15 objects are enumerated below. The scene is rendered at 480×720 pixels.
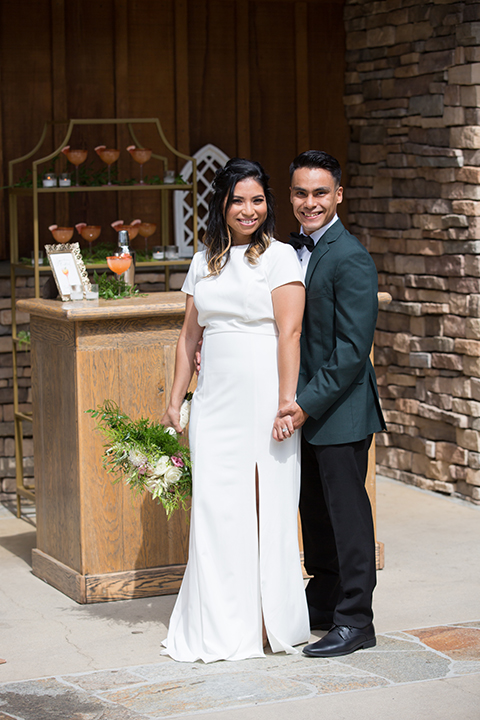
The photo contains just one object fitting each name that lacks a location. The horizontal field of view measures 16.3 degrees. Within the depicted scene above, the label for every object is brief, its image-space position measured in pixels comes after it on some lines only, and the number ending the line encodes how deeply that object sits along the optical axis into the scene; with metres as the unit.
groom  5.79
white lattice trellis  10.44
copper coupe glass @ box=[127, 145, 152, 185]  9.42
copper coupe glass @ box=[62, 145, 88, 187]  9.17
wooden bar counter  7.05
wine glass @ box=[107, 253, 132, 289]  7.68
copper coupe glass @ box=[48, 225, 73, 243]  9.09
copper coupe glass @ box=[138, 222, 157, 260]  9.51
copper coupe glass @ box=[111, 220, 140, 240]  9.39
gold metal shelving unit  8.89
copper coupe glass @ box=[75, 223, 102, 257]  9.22
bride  5.86
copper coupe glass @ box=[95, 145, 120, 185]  9.30
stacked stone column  9.34
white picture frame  7.56
